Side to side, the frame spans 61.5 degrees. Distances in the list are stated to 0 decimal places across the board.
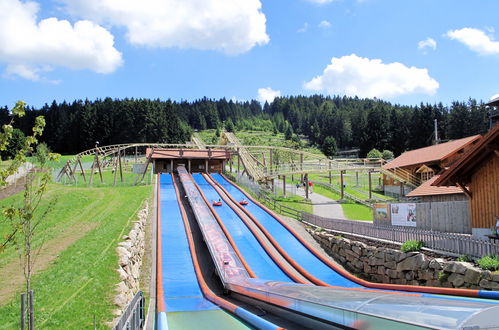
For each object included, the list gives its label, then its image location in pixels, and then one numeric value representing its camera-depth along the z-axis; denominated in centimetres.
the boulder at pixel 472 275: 1243
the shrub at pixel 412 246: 1639
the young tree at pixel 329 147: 10382
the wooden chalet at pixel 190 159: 5256
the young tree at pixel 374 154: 7750
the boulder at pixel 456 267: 1310
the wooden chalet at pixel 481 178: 1549
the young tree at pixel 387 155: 7980
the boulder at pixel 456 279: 1307
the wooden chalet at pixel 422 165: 4003
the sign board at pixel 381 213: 2202
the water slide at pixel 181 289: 1062
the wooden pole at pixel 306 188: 4012
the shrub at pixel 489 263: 1220
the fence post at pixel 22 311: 770
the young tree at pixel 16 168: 800
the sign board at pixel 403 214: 2016
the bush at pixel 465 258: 1373
